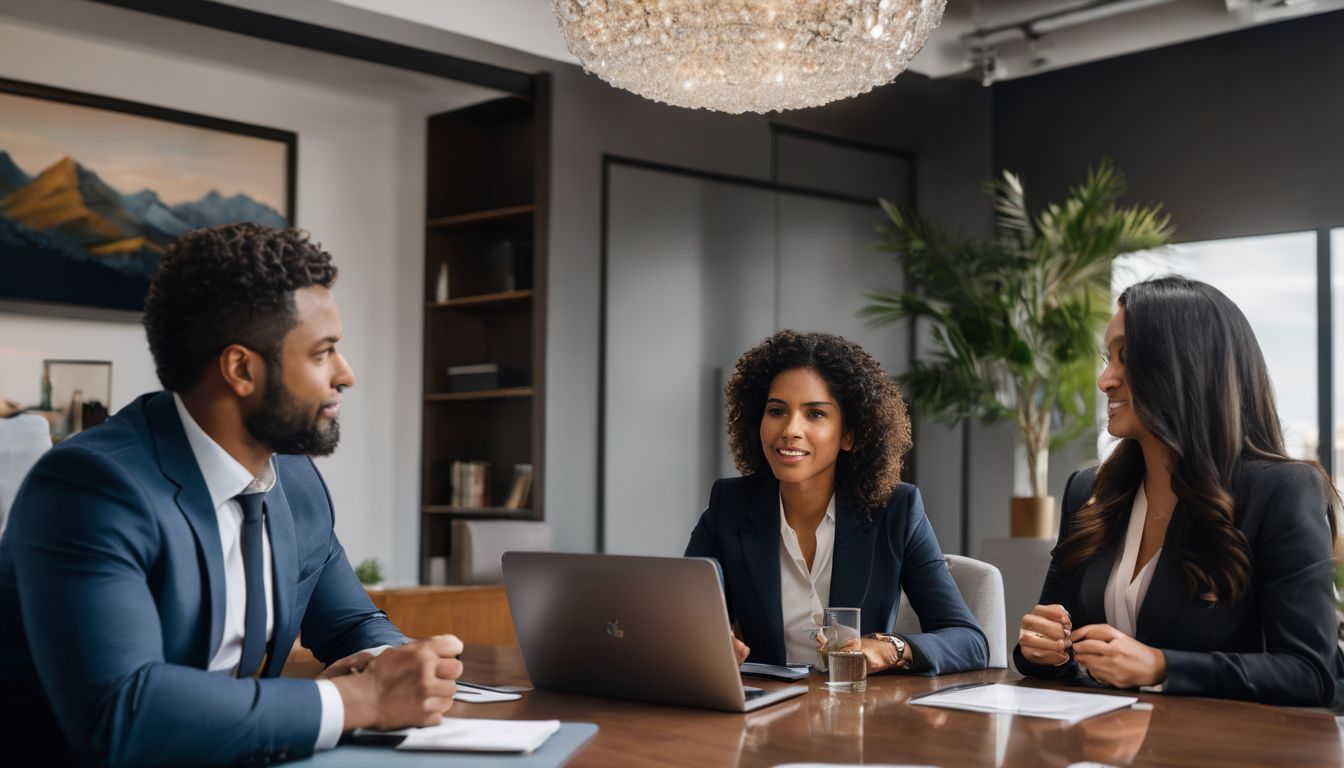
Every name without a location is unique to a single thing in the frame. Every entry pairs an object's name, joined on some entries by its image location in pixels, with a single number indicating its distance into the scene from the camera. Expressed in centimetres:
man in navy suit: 137
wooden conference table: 150
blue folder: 141
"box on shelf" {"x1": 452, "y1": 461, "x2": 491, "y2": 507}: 618
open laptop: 175
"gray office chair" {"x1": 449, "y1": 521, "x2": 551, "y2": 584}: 482
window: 583
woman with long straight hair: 198
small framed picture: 531
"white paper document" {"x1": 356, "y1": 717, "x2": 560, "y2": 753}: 146
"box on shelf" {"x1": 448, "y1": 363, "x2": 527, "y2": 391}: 605
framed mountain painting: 524
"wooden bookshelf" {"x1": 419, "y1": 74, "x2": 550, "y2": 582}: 618
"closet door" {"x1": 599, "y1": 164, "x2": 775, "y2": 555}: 582
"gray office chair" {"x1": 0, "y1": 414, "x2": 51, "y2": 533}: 371
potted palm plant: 559
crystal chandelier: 285
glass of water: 195
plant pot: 560
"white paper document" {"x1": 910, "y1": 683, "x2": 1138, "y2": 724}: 175
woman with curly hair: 242
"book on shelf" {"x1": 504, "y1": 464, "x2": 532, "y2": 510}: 584
